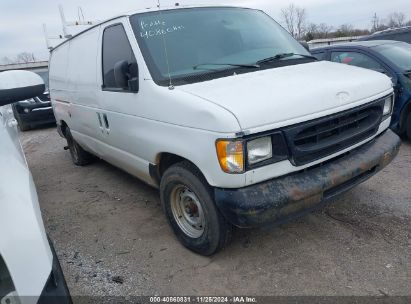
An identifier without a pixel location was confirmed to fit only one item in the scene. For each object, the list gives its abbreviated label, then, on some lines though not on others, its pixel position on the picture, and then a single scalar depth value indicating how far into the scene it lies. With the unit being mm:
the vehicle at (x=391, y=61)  5609
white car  1481
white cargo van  2570
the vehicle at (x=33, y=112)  10984
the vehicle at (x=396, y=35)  8555
